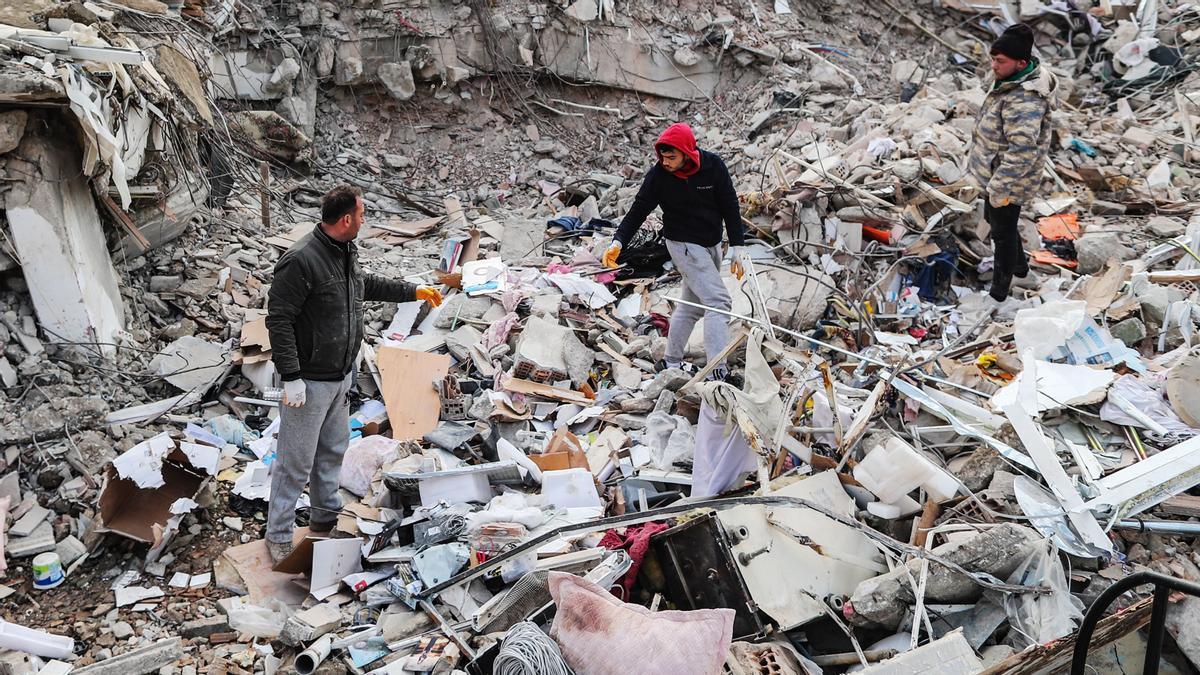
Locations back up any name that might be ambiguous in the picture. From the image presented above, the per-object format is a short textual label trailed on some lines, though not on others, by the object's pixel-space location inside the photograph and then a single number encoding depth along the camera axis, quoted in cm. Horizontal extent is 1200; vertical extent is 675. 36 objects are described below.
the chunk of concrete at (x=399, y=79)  1145
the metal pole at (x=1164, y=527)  387
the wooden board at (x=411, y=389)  557
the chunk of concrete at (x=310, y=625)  370
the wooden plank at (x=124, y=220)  569
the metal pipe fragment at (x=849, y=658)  350
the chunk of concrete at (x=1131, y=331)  525
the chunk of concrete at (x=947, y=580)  355
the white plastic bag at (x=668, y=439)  498
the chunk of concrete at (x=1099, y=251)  673
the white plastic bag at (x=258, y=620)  392
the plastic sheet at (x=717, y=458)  431
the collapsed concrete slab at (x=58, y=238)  497
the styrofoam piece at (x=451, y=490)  458
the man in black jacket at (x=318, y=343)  392
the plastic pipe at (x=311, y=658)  354
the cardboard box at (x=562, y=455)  497
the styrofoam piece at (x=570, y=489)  455
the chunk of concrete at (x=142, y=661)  356
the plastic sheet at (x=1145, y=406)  432
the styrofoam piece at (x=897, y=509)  418
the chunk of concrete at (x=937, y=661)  321
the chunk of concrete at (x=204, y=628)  391
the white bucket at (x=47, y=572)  427
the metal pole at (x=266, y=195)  823
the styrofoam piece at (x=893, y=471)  414
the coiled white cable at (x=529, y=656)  303
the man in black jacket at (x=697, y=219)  552
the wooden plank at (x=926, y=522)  402
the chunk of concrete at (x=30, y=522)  442
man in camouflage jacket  582
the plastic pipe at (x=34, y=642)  361
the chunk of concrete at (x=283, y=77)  1069
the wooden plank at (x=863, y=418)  456
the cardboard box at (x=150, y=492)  450
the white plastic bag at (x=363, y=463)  503
